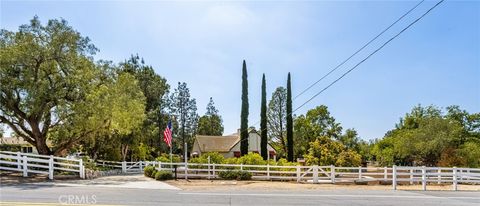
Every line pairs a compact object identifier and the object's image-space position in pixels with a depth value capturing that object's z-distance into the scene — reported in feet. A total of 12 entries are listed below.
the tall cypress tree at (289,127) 152.85
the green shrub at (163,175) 69.92
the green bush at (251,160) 81.76
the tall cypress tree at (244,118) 145.48
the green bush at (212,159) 82.38
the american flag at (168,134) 78.04
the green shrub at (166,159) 90.29
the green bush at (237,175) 72.79
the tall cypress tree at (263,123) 149.18
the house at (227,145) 168.66
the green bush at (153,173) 75.93
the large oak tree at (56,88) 71.20
